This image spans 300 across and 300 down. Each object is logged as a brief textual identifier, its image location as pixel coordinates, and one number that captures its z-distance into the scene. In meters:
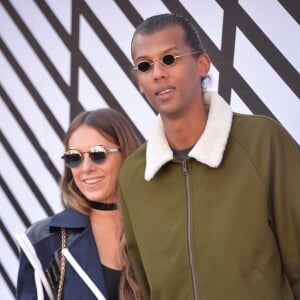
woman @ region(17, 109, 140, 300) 3.43
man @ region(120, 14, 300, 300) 3.06
